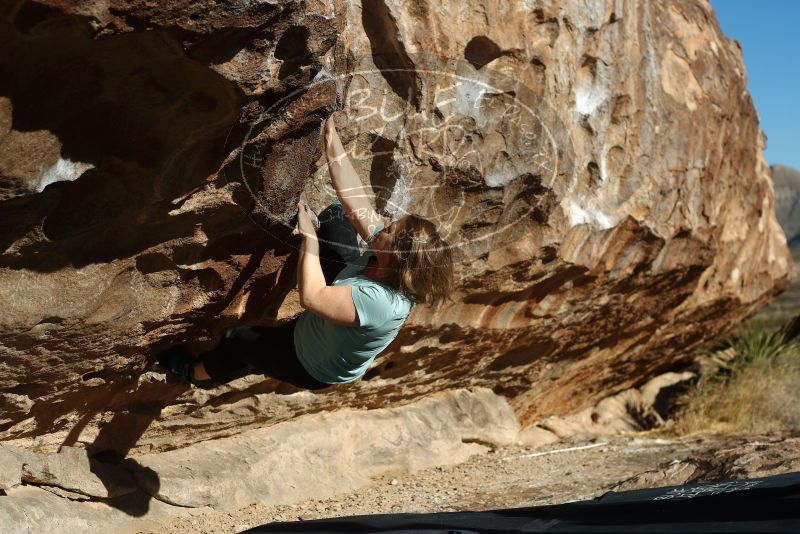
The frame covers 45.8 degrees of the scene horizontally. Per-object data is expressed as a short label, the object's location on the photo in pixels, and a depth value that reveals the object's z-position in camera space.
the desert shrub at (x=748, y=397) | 6.96
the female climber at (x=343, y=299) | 2.99
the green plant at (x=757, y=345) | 7.82
